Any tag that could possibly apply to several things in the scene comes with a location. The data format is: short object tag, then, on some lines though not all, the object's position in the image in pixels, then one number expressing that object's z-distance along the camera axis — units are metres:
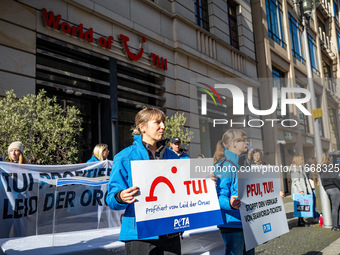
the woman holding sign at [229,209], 3.31
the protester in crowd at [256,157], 7.24
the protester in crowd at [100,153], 7.26
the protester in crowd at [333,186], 7.79
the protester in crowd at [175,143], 7.23
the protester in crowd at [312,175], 9.09
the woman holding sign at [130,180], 2.50
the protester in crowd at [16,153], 5.57
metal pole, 8.37
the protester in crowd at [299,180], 8.91
